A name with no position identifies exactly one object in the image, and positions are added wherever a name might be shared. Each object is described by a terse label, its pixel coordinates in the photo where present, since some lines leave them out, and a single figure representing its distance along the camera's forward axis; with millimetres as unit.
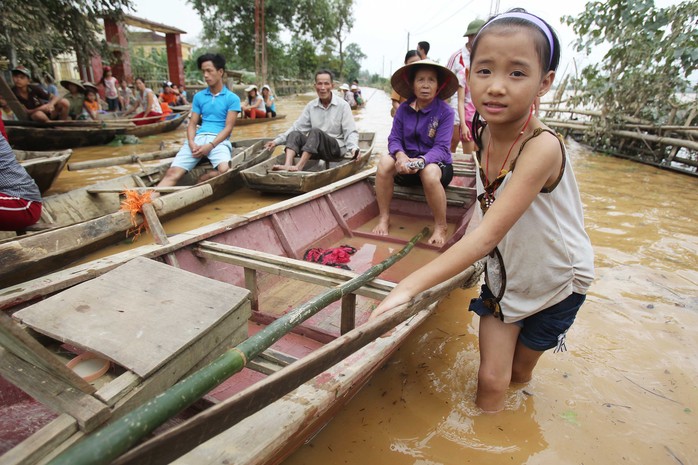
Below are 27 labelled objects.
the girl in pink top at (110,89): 11766
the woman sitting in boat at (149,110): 9688
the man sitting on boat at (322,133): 5016
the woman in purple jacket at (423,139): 3328
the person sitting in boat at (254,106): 11815
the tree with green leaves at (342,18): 35131
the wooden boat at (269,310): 861
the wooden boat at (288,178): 4547
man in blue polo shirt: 4637
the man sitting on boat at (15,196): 2664
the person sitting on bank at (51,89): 8581
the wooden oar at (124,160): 4122
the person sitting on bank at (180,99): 14838
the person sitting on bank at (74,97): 8516
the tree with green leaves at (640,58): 7523
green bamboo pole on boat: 626
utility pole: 18078
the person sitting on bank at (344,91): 12242
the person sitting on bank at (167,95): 13117
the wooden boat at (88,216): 2350
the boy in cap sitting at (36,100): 7154
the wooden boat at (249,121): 11633
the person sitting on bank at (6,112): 7893
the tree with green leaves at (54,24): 5695
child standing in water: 1262
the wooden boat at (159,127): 8664
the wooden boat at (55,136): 6188
